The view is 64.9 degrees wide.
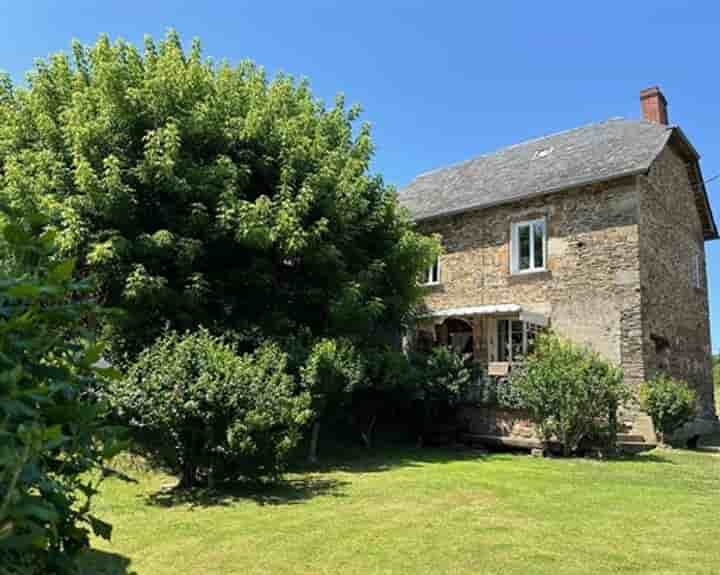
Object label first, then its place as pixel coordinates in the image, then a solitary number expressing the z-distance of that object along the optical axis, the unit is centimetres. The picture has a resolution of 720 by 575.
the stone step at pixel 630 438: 1492
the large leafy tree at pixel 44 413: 130
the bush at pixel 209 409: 831
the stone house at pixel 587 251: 1658
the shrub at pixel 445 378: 1501
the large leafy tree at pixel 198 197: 1162
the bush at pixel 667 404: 1478
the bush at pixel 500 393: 1461
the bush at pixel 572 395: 1296
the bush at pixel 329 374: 1141
